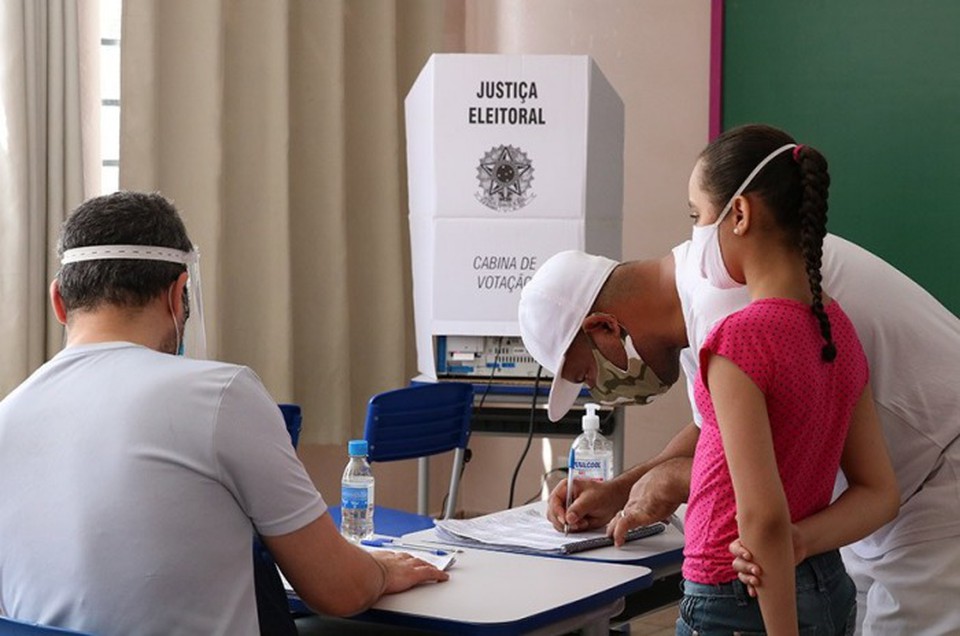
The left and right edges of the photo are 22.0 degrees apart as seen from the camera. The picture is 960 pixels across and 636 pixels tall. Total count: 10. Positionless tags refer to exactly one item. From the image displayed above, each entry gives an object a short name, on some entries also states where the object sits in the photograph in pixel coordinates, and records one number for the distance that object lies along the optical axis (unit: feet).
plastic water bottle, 16.18
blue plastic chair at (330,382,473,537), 23.00
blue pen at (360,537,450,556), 14.33
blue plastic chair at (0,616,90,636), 8.83
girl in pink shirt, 10.17
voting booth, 24.40
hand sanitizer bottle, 17.07
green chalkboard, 25.26
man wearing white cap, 12.71
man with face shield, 10.55
